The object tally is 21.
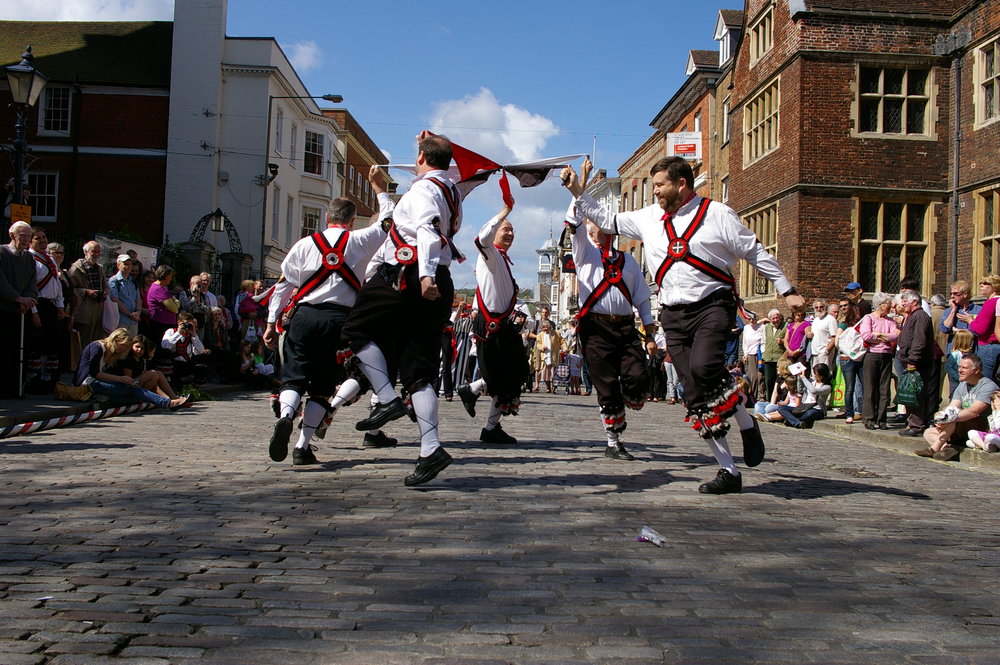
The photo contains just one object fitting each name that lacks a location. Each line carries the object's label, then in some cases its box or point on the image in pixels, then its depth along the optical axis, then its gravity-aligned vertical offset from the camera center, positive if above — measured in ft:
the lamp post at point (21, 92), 42.39 +11.13
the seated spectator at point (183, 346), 45.70 -0.09
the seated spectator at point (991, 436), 31.55 -1.99
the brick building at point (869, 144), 73.92 +17.75
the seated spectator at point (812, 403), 46.03 -1.67
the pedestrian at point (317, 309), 22.49 +0.98
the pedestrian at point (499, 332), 28.53 +0.73
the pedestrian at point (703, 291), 20.21 +1.60
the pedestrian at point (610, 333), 26.13 +0.78
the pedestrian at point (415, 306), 19.60 +0.99
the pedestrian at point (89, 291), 44.50 +2.31
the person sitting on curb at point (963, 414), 33.06 -1.34
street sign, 41.55 +5.46
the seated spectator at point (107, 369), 37.88 -1.12
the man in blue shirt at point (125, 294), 46.34 +2.35
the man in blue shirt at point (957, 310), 40.65 +2.80
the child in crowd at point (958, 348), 36.24 +1.04
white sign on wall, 114.52 +26.41
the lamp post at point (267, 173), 115.93 +22.05
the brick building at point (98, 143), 115.75 +24.16
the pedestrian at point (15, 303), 36.01 +1.31
